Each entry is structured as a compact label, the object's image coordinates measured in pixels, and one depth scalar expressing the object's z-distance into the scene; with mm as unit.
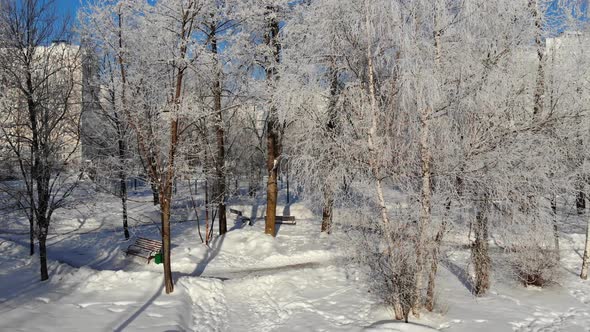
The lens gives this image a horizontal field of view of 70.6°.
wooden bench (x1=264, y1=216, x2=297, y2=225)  17859
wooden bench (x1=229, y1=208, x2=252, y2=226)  18269
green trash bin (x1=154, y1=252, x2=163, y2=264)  12336
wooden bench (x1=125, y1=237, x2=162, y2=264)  13031
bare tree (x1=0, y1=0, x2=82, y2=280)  9883
